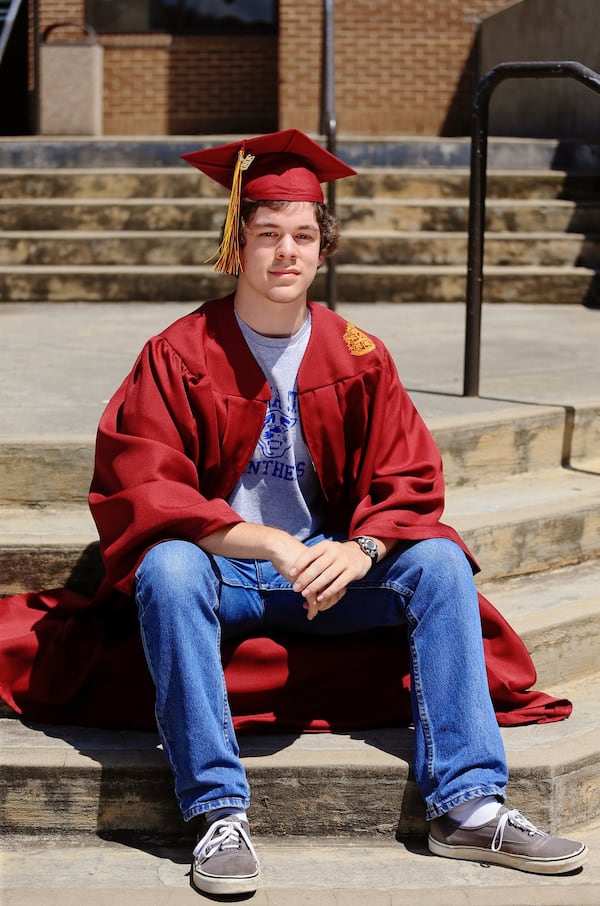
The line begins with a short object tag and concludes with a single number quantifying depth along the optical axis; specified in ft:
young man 9.78
